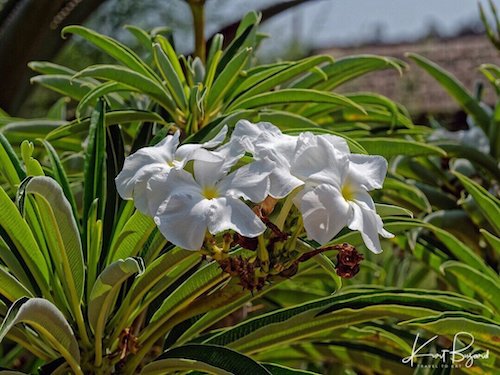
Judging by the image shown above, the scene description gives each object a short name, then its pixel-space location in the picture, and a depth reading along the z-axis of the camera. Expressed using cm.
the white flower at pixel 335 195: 104
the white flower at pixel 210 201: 102
